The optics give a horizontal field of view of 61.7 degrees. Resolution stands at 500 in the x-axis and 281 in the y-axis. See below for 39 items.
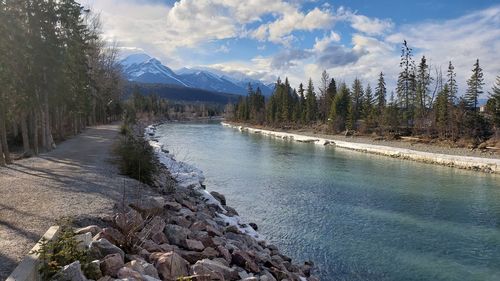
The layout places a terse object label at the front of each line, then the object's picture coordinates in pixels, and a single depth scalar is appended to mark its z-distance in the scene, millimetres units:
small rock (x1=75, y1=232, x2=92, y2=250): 6660
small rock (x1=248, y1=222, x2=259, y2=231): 14973
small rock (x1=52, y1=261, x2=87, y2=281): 5520
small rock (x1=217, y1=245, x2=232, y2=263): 9205
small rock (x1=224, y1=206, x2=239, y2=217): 15882
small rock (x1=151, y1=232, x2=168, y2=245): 8766
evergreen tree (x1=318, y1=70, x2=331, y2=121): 85225
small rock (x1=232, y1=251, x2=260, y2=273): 9297
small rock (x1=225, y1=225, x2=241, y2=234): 12555
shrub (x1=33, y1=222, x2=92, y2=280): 5777
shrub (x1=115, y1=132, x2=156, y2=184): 15716
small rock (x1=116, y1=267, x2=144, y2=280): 6153
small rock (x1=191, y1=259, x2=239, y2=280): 7353
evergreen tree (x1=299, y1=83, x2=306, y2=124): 85812
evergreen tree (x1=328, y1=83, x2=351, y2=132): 70594
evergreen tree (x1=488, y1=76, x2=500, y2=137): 47906
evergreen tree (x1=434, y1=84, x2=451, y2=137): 51953
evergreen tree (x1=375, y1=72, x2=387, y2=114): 74875
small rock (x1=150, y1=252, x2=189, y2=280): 7137
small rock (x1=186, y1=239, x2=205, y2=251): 9067
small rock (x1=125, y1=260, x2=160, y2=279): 6574
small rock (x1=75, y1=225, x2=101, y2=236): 7738
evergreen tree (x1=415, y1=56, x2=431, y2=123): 65438
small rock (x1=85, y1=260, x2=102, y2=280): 5973
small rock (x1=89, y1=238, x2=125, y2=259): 6740
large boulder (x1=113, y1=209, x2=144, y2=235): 8386
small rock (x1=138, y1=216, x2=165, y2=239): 8430
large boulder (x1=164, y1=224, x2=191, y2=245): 9141
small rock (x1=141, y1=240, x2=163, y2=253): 8102
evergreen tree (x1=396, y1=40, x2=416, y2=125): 68206
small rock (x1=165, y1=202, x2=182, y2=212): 12146
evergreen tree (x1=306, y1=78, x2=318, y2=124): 84562
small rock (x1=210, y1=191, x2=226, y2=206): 18125
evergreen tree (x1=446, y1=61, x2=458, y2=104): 59000
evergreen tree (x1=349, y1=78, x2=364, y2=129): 68562
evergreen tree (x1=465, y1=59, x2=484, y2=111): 56747
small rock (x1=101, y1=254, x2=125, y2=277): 6320
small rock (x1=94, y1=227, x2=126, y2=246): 7660
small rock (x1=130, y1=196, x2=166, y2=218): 10406
